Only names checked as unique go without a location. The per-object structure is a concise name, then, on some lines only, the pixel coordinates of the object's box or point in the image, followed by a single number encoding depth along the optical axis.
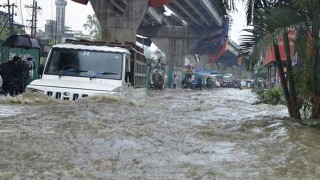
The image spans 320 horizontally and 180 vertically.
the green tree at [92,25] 65.69
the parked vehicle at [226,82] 65.75
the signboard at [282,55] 7.94
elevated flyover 40.44
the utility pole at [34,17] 45.34
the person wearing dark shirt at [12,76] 12.42
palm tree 7.67
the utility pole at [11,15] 29.48
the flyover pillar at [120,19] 25.03
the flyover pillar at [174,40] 48.97
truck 8.73
